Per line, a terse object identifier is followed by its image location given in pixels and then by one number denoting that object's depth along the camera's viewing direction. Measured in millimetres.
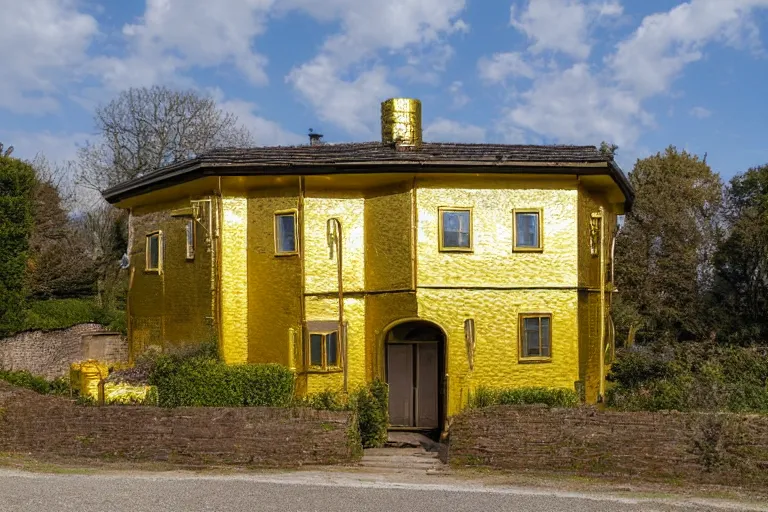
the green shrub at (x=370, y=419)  18188
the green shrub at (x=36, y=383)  21528
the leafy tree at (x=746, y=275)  35000
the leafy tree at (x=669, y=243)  38562
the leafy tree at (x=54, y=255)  35438
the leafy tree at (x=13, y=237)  27203
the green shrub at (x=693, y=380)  15750
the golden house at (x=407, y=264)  19953
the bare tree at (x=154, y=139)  45844
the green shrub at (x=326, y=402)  16938
